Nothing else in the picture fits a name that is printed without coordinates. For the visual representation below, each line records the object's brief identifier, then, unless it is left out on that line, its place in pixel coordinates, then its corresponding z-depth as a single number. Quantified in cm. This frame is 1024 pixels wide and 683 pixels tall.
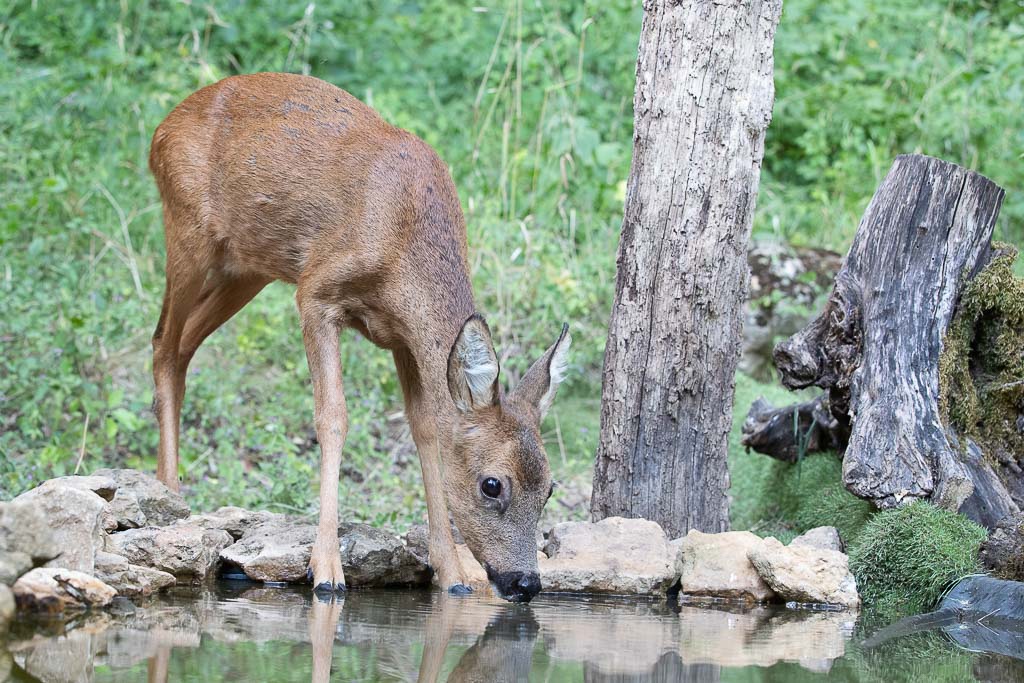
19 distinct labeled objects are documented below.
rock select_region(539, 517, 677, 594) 1122
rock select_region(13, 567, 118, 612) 848
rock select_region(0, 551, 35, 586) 835
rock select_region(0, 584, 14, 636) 805
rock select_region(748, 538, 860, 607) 1108
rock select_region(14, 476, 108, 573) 917
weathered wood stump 1145
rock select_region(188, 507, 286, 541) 1133
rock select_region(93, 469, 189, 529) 1105
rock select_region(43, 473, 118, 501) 1032
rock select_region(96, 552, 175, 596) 962
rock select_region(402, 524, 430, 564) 1195
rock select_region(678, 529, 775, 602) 1124
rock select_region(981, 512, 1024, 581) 1093
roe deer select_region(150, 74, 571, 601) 1037
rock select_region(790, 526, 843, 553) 1182
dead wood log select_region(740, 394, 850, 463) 1339
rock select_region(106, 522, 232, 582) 1042
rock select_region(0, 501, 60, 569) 844
